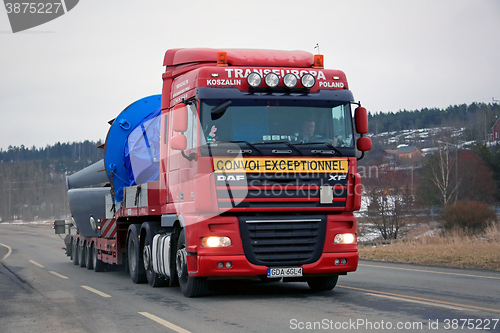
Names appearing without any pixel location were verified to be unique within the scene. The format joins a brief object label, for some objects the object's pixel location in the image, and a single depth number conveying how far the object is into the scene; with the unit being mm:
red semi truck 9156
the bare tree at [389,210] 32031
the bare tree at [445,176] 49150
